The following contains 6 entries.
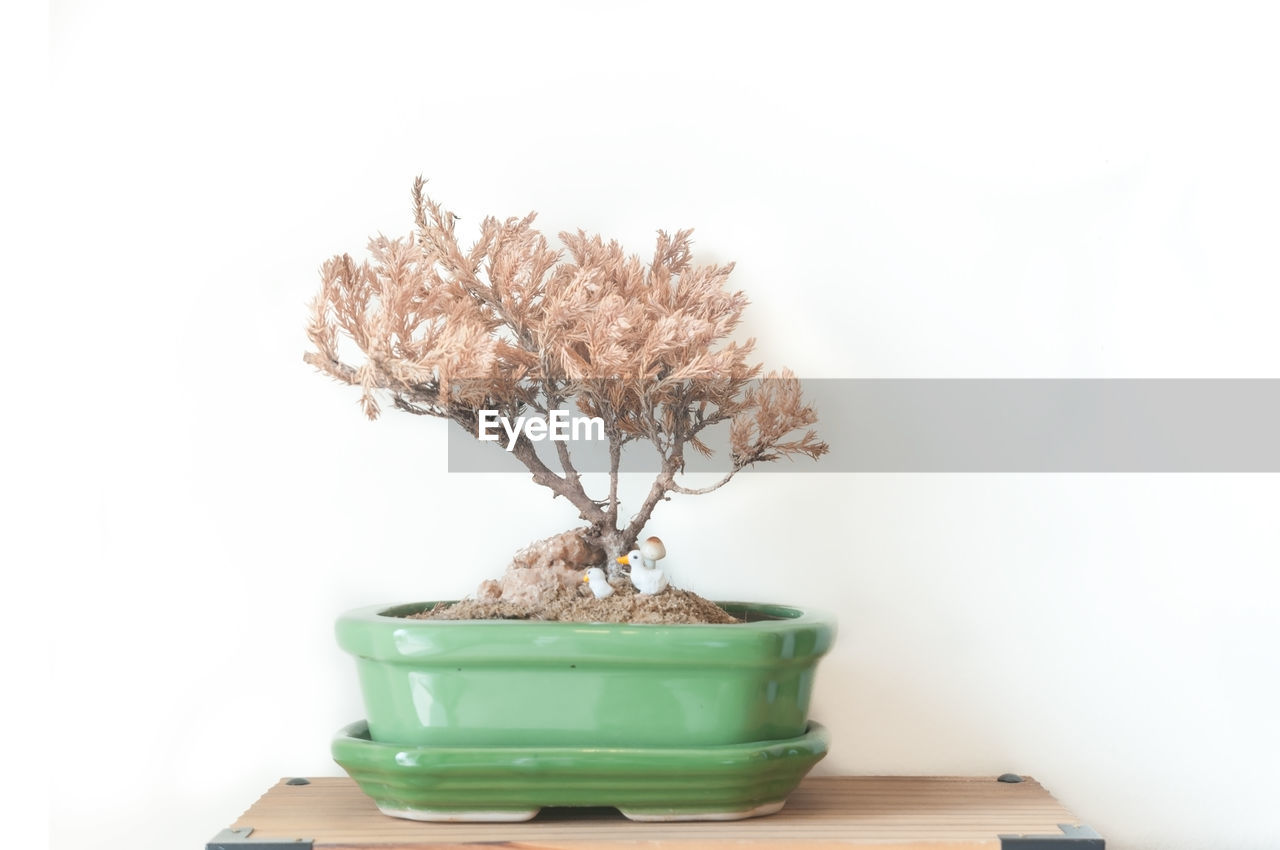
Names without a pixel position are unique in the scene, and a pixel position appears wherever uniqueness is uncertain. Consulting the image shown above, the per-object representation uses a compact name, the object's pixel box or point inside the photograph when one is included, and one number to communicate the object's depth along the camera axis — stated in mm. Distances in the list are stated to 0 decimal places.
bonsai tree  802
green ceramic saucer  785
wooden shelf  768
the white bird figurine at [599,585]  854
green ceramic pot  788
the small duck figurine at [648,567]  854
